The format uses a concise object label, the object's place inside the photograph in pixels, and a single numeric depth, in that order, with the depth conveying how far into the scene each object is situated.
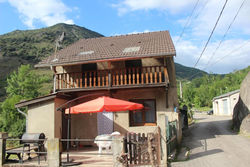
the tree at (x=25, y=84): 35.97
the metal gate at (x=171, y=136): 9.20
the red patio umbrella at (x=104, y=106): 8.59
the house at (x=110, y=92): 11.58
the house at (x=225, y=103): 36.00
